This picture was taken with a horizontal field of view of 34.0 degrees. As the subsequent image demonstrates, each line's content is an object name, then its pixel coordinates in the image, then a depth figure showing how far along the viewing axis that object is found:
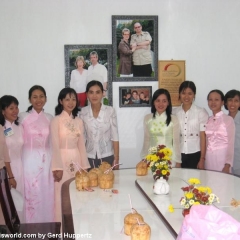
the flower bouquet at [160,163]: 2.44
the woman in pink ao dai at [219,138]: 3.78
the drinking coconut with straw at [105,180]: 2.54
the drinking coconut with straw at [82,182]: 2.50
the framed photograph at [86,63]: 4.29
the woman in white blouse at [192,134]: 3.93
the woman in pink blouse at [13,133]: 3.56
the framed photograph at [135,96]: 4.39
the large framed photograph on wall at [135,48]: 4.31
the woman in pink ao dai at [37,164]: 3.71
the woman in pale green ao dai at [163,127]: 3.76
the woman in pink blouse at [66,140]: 3.42
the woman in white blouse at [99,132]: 3.80
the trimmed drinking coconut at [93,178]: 2.57
